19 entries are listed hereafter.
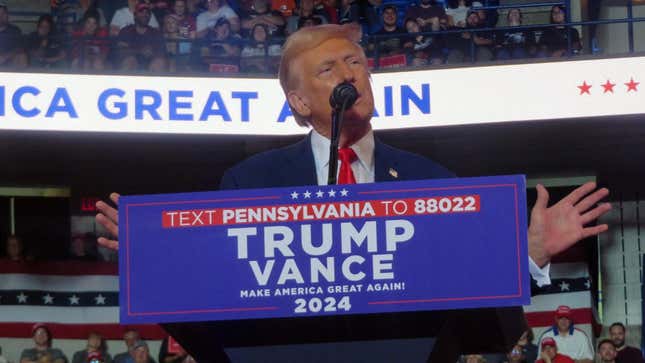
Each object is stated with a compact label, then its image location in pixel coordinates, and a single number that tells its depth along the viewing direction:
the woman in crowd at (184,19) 15.64
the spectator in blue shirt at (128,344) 13.73
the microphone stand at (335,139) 3.37
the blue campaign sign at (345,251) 3.17
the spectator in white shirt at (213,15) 15.64
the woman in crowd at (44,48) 14.77
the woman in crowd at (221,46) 14.57
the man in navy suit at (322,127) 3.66
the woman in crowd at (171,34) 14.90
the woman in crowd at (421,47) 14.25
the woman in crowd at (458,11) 15.16
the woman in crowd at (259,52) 14.38
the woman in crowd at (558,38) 14.16
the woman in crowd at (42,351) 13.73
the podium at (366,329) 3.31
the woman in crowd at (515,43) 14.19
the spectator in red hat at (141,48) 14.28
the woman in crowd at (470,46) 14.05
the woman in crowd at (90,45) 14.30
